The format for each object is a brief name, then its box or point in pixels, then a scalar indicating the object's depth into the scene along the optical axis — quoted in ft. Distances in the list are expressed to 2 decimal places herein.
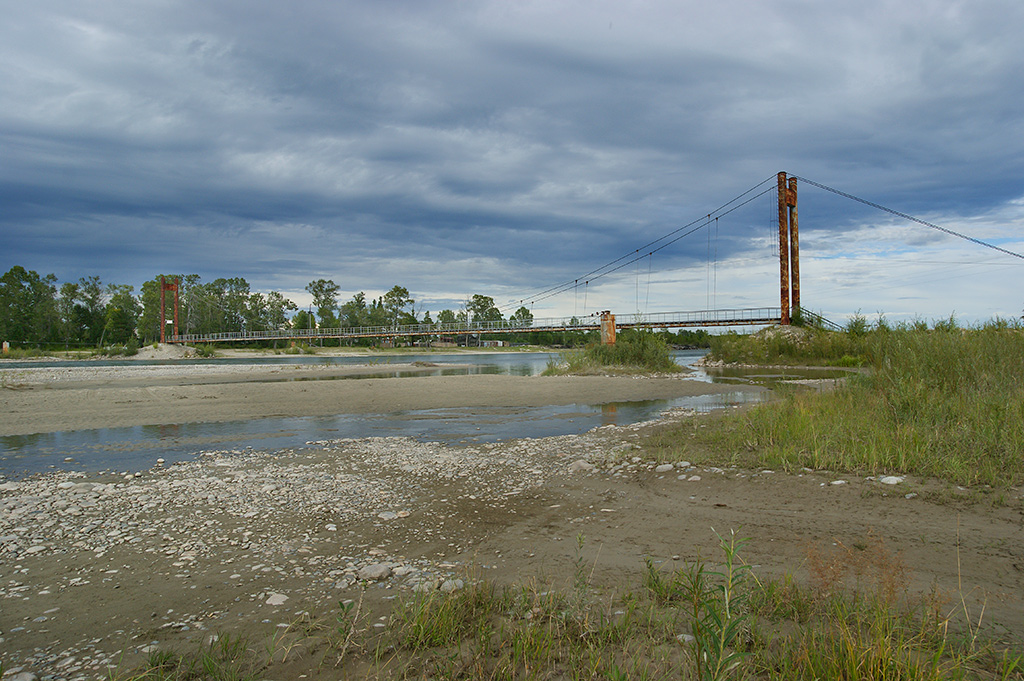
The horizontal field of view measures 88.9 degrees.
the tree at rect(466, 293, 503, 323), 480.23
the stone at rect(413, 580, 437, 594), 12.16
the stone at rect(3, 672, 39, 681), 9.08
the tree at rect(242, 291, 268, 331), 414.82
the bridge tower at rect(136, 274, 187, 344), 339.57
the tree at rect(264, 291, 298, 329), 422.82
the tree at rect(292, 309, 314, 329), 422.41
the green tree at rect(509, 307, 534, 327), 444.47
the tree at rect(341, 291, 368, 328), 423.23
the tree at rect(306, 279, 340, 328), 418.10
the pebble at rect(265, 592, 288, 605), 12.06
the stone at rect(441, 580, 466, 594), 11.93
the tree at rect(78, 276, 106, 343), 315.78
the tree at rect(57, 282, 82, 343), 295.28
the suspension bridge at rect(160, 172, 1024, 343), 135.68
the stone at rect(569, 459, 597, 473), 24.77
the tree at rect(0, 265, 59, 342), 270.26
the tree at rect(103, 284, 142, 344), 316.19
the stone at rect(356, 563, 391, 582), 13.37
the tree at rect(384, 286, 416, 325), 443.73
